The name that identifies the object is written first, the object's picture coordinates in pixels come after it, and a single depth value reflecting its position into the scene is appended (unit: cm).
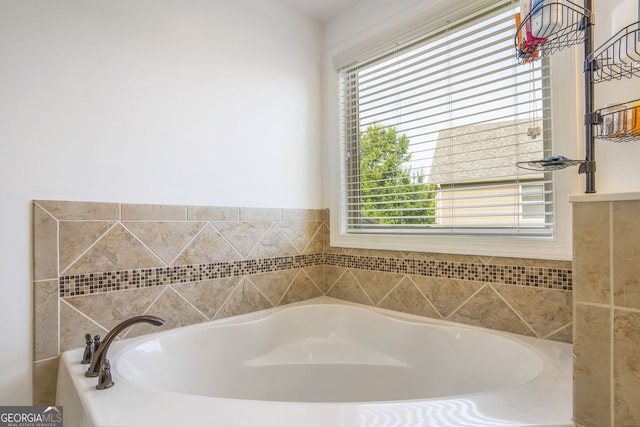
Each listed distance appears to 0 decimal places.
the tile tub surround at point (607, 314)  80
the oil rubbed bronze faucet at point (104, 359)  115
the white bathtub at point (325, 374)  94
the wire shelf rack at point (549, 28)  115
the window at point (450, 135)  161
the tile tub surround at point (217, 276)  145
